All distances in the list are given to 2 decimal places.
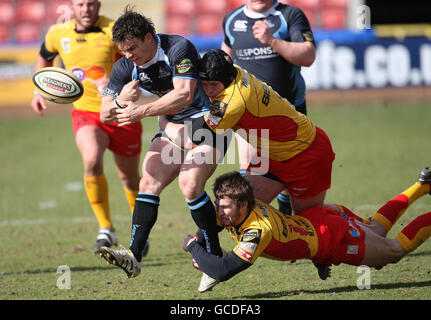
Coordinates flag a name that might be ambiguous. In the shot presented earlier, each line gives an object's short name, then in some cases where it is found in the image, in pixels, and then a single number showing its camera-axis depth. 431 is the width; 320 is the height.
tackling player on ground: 9.69
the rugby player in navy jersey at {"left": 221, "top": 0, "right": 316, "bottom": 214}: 12.39
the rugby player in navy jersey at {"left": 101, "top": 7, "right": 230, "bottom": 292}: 10.16
